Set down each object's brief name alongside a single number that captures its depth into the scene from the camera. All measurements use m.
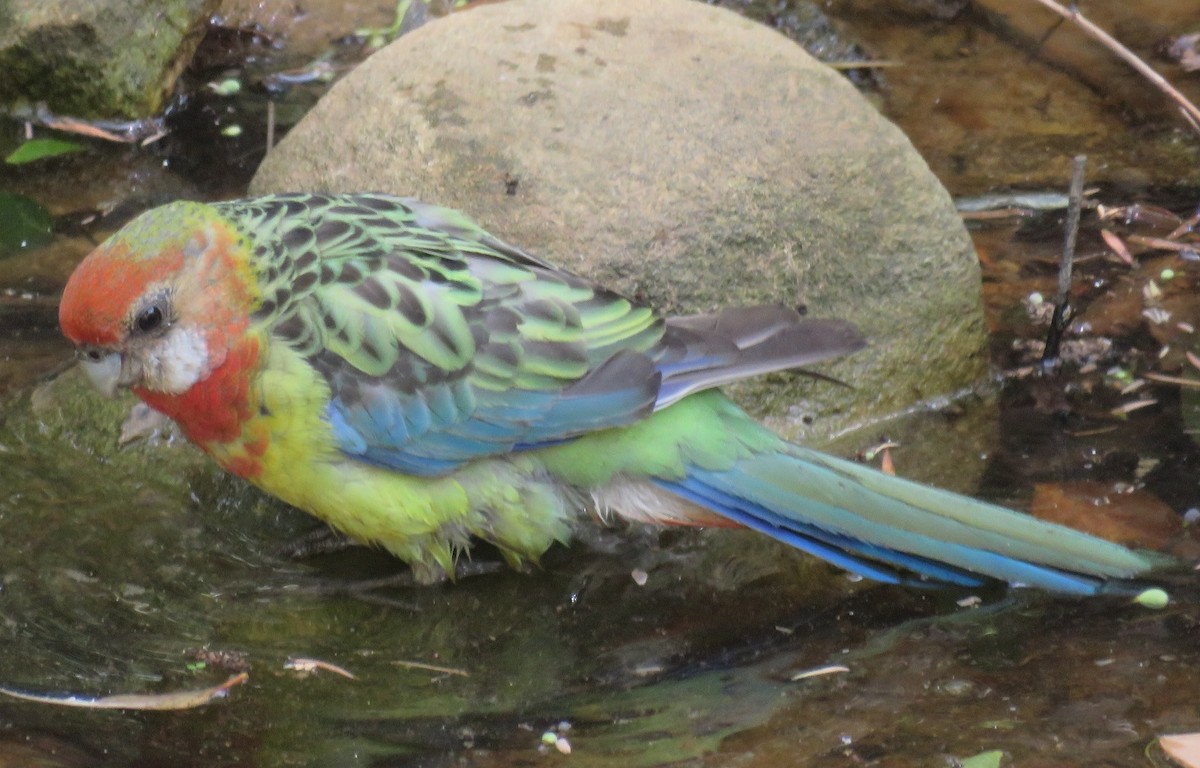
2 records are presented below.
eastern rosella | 7.30
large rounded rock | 8.91
